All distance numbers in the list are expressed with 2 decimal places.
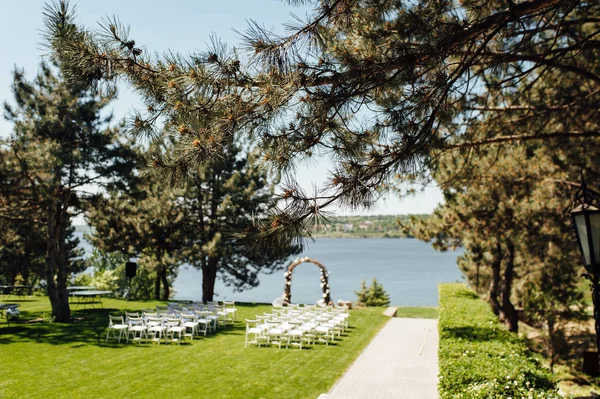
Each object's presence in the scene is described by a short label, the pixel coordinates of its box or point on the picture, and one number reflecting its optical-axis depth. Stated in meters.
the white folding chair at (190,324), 12.56
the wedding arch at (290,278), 20.77
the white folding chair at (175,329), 12.09
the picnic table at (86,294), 17.64
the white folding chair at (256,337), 12.04
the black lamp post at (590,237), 4.21
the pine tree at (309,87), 4.40
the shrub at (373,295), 25.89
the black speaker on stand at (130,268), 17.97
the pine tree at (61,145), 13.32
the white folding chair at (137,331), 11.98
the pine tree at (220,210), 21.75
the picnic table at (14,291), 22.82
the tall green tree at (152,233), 20.01
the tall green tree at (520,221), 11.33
